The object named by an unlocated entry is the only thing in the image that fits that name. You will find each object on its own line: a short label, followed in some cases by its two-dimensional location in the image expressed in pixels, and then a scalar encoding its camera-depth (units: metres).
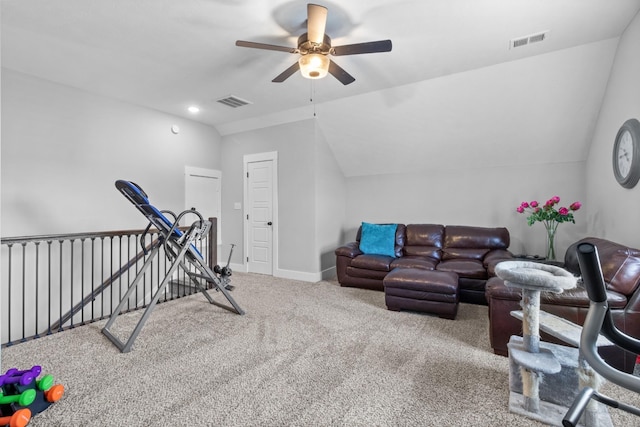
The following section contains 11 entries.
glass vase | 3.95
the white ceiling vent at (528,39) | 2.91
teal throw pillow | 4.88
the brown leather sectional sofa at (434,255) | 4.10
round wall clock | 2.59
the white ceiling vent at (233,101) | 4.47
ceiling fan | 2.34
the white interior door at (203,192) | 5.48
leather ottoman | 3.24
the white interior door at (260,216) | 5.53
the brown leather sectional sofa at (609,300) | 2.15
